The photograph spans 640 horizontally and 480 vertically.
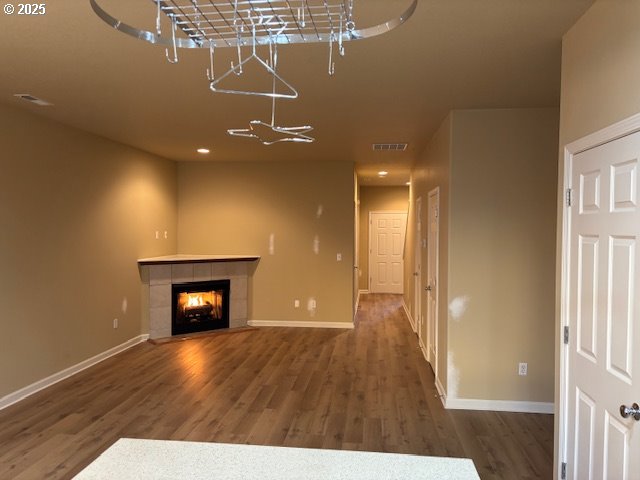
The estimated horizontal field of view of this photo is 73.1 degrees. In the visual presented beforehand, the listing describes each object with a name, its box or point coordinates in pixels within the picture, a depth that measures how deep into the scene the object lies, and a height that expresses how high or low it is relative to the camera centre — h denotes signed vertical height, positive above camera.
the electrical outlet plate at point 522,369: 3.63 -1.10
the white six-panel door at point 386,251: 10.26 -0.34
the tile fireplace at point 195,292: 5.95 -0.83
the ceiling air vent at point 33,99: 3.35 +1.07
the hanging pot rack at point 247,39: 1.08 +0.53
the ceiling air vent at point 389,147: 5.21 +1.12
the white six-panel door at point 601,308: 1.71 -0.31
